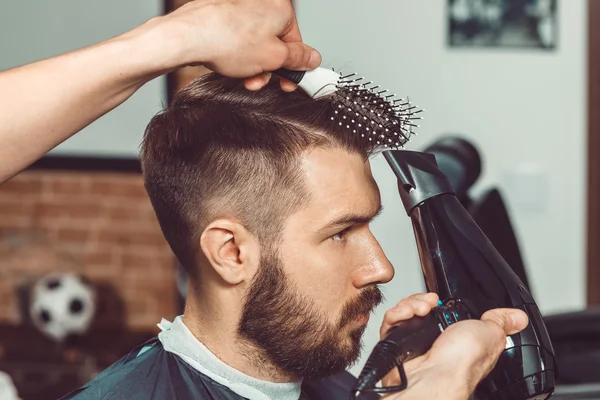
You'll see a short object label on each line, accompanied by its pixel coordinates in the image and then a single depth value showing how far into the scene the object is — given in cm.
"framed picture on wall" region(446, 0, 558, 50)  333
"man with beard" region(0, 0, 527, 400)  123
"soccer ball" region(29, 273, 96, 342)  352
